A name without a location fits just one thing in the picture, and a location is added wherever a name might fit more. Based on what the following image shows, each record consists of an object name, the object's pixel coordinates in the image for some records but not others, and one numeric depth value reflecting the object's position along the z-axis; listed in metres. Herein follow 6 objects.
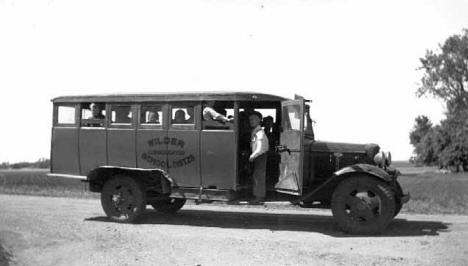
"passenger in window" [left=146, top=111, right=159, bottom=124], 10.66
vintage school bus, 9.41
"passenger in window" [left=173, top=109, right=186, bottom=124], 10.48
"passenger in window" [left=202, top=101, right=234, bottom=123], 9.98
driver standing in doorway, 9.85
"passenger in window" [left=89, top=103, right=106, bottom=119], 11.20
